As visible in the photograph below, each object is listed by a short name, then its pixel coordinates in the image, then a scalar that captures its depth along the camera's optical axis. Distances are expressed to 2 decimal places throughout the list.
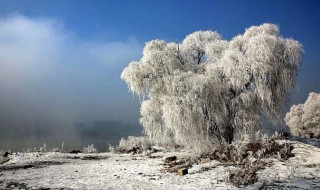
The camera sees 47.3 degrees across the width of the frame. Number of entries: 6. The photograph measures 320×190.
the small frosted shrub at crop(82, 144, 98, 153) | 30.92
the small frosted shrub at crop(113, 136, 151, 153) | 29.66
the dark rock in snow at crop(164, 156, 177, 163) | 20.81
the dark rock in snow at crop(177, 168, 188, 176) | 15.50
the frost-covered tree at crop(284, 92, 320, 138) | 47.62
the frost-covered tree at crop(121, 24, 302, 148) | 21.08
